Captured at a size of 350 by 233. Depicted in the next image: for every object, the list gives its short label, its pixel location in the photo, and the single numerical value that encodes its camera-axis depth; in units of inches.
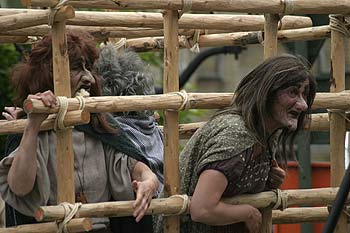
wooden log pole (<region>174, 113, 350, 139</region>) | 340.6
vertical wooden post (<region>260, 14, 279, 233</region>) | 319.1
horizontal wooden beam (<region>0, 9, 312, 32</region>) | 343.3
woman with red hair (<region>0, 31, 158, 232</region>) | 283.4
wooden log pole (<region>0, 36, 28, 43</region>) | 346.6
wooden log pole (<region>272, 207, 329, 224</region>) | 334.0
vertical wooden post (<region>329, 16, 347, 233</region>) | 331.5
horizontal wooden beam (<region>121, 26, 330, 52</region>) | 355.1
